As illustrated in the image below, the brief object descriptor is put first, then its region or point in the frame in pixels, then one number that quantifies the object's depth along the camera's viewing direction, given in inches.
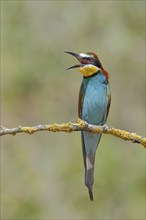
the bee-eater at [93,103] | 368.8
